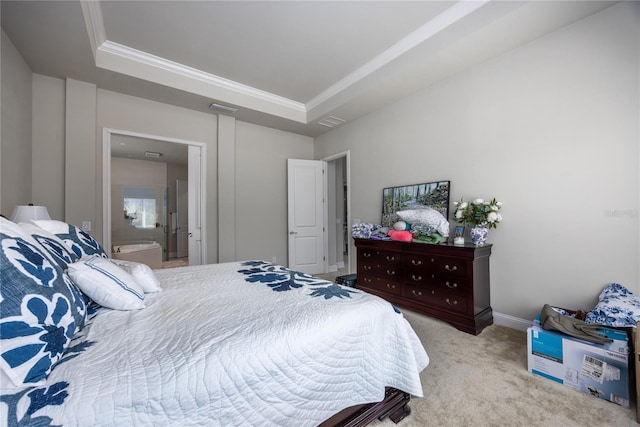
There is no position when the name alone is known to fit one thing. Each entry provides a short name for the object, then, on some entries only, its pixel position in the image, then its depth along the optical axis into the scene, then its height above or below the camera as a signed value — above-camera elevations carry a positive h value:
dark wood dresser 2.48 -0.69
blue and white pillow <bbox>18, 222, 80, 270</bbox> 1.20 -0.13
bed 0.72 -0.47
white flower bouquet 2.57 +0.01
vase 2.53 -0.20
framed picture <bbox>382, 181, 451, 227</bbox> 3.08 +0.21
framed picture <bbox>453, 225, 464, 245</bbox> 2.64 -0.22
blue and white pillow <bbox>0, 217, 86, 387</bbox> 0.70 -0.29
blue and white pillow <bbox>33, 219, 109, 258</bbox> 1.55 -0.12
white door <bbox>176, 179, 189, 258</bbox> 6.29 -0.05
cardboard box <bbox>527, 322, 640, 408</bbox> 1.58 -0.97
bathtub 4.53 -0.64
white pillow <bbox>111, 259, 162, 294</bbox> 1.56 -0.36
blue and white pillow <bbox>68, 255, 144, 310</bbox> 1.19 -0.32
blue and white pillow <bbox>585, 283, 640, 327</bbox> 1.65 -0.63
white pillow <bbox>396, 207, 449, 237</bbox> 2.88 -0.04
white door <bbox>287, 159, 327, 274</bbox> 4.77 +0.00
